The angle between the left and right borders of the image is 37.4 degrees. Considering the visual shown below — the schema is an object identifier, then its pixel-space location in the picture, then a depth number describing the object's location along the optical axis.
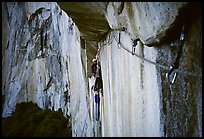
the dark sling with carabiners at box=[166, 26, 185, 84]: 2.54
